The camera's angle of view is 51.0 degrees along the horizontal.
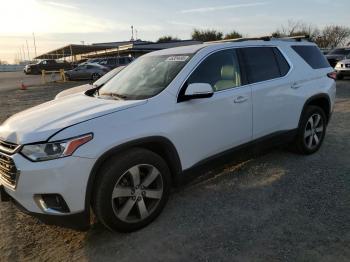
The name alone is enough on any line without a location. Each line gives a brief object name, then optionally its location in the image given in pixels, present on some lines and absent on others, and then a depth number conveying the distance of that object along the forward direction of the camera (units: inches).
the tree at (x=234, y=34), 2331.4
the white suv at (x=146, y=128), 120.0
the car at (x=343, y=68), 705.0
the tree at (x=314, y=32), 2461.1
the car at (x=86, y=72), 1099.3
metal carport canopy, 2035.7
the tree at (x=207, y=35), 2613.2
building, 1714.8
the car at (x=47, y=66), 1727.4
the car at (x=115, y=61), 1122.2
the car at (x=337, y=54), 820.6
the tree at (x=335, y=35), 2593.5
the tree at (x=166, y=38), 2952.8
